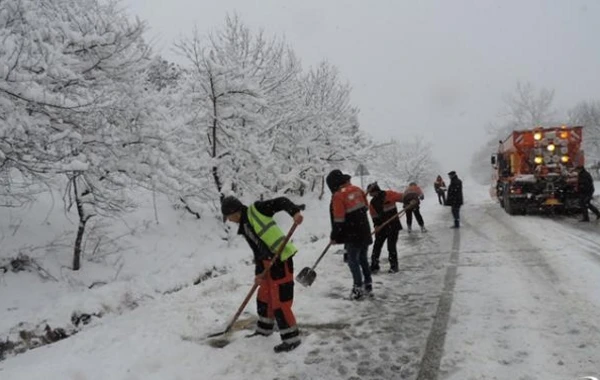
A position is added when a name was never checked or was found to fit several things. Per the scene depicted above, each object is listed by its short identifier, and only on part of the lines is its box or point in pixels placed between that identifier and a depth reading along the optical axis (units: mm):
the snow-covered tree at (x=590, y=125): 60209
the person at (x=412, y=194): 10406
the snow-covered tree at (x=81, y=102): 6145
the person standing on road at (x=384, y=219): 8711
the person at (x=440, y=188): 25703
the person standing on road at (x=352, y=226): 6926
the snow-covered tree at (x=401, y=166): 51031
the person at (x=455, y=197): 14273
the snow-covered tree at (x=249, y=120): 14898
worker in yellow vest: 5199
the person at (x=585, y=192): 13898
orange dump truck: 15633
